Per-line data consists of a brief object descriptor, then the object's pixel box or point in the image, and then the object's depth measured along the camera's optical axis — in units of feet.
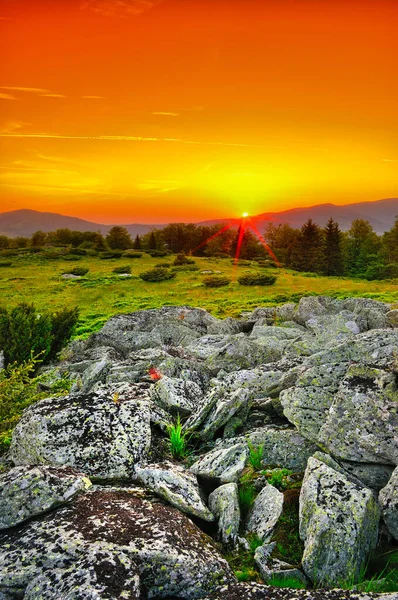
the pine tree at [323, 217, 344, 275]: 354.54
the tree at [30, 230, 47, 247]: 440.86
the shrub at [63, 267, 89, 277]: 238.62
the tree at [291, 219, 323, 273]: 354.74
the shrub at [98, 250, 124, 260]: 306.43
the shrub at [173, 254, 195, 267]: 268.27
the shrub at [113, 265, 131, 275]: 243.40
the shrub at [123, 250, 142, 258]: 308.54
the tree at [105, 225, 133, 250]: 426.43
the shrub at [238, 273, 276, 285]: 196.51
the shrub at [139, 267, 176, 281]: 212.02
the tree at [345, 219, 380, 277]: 394.11
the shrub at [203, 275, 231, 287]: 195.22
